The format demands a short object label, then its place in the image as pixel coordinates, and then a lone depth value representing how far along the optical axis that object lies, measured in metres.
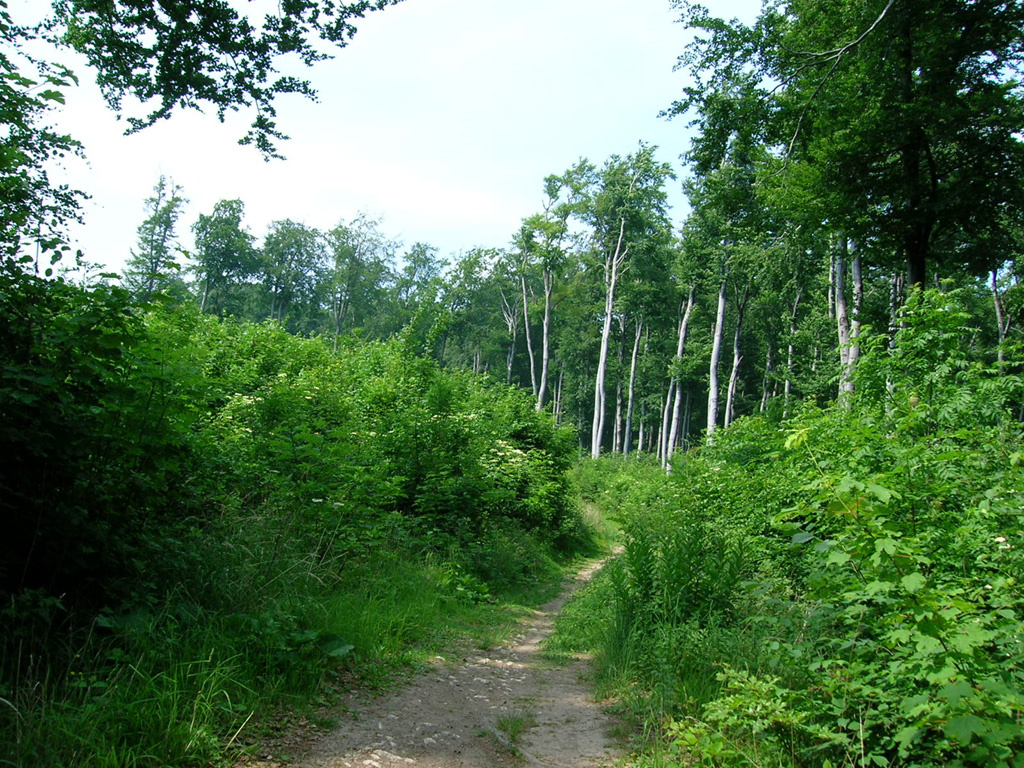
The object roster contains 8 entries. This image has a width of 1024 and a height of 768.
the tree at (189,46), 6.09
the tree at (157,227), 51.25
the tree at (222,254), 58.53
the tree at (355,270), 57.38
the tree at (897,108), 10.44
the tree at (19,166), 4.09
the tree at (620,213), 32.34
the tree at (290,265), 60.25
